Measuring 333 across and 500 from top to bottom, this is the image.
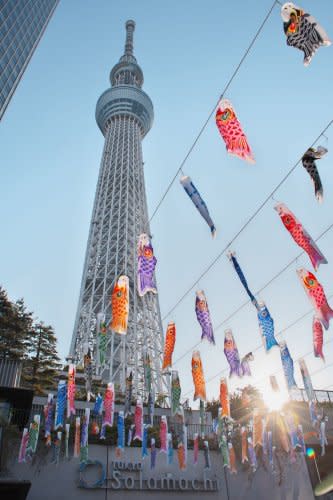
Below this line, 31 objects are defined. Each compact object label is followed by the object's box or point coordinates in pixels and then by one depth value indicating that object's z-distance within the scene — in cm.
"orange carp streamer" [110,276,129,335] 1345
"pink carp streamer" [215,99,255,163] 845
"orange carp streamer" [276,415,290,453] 1734
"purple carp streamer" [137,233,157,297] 1252
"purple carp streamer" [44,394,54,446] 1430
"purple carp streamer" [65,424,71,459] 1444
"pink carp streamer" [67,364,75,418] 1506
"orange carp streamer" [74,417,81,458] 1438
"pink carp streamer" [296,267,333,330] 1078
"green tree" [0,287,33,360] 2644
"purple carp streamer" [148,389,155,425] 1696
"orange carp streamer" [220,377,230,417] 1655
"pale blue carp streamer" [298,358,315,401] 1645
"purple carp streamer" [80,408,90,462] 1455
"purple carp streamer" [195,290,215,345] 1321
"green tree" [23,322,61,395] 2570
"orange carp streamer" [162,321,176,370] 1491
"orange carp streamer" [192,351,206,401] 1468
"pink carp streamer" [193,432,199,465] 1583
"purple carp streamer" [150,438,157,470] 1484
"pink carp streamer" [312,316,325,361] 1317
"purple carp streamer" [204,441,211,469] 1672
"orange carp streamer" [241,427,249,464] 1683
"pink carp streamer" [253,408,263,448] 1659
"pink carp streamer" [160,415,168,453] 1513
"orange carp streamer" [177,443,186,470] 1570
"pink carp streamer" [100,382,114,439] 1491
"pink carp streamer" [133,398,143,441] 1482
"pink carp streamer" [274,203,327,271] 959
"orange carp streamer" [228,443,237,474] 1668
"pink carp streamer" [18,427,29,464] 1345
